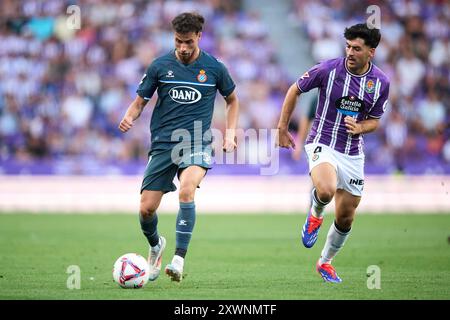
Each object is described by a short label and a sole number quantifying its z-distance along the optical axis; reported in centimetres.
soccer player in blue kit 1877
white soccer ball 1766
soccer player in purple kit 1903
